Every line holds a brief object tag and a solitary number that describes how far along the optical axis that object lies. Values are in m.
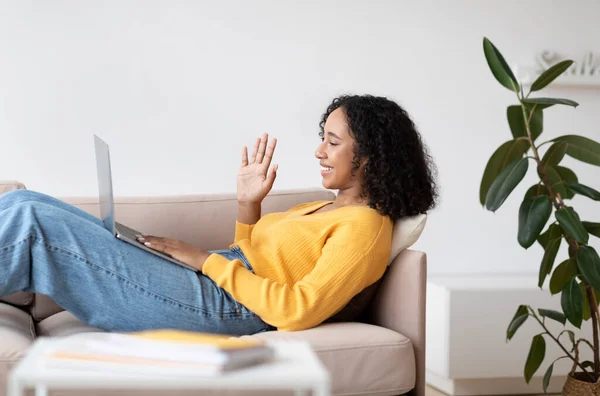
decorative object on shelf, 3.65
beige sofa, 1.88
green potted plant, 2.35
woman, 1.88
